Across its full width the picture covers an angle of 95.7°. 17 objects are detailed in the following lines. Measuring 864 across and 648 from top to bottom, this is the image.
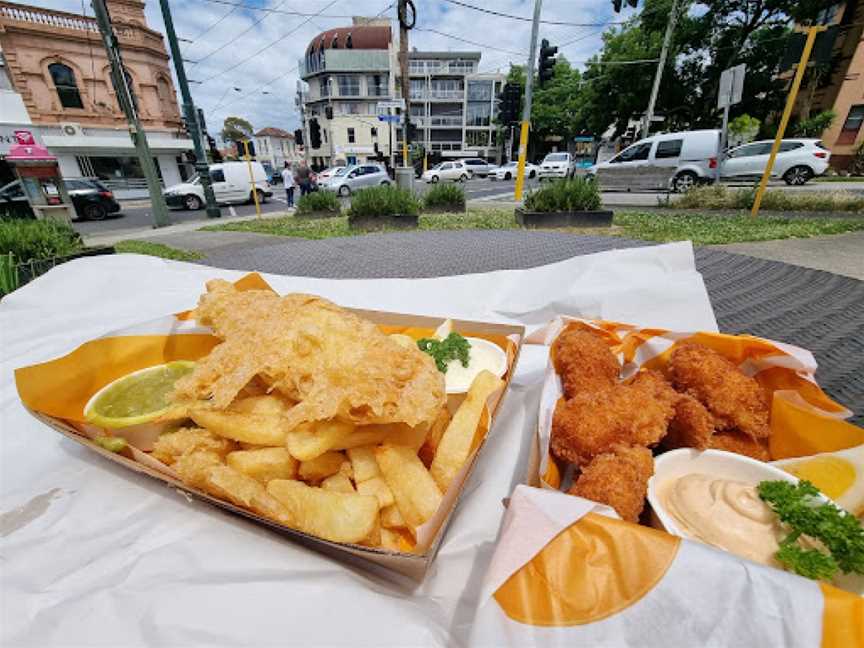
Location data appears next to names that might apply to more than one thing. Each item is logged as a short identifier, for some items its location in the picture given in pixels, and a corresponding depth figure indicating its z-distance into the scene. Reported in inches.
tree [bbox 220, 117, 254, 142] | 2252.0
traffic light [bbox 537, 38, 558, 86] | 449.1
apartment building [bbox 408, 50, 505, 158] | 1995.6
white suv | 503.2
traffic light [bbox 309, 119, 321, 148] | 652.7
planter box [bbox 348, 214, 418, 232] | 325.1
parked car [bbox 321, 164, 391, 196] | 717.3
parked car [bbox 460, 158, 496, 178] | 1259.8
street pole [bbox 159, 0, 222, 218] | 380.8
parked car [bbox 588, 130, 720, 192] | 485.7
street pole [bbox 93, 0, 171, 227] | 332.5
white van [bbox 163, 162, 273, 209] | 619.2
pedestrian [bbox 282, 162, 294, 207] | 618.0
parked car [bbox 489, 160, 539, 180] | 1091.8
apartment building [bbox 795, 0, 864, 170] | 703.7
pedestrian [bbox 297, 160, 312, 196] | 581.0
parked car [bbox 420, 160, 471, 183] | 1155.3
